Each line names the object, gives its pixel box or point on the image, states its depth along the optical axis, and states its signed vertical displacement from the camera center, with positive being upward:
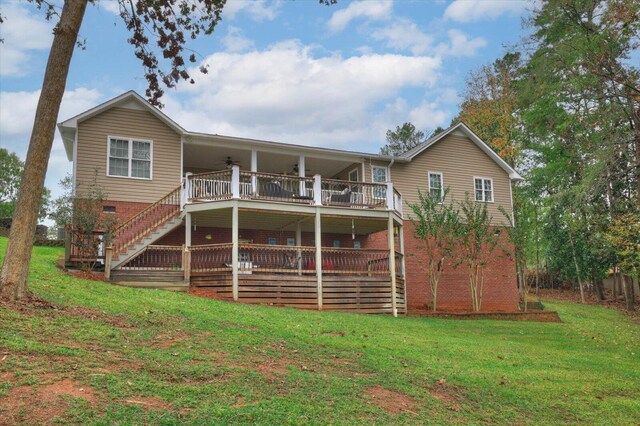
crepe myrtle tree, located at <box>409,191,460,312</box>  21.66 +1.96
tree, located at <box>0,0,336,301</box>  9.48 +2.41
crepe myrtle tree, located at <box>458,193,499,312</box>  22.78 +1.55
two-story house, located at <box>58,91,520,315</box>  17.95 +2.46
